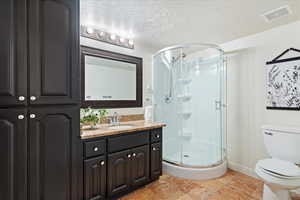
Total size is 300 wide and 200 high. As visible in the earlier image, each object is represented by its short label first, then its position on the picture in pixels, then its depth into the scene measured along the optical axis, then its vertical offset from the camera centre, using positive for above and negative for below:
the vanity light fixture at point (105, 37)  2.32 +0.91
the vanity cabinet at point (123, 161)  1.73 -0.73
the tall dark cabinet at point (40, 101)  1.21 -0.01
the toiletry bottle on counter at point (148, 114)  2.75 -0.23
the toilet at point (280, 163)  1.64 -0.69
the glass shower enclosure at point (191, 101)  2.84 -0.03
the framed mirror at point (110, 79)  2.33 +0.31
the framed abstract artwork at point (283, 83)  2.11 +0.20
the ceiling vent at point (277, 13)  1.87 +0.97
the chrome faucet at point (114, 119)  2.47 -0.29
